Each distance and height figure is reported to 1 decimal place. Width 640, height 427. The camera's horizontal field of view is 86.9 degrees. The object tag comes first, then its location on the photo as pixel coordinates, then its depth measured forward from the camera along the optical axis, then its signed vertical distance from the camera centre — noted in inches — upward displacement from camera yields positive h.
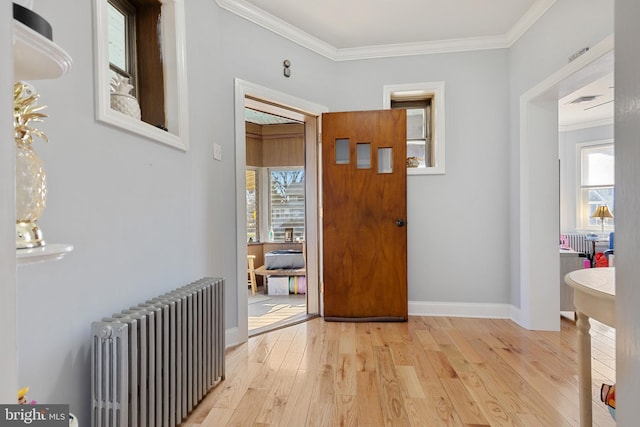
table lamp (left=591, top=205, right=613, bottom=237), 226.0 -6.5
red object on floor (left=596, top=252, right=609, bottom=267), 179.3 -31.0
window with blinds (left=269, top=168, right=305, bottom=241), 222.4 +4.3
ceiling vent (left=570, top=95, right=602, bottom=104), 183.3 +58.3
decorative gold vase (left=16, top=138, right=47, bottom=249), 28.4 +1.4
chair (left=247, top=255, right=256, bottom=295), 189.2 -36.8
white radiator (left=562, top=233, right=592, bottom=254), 231.6 -26.0
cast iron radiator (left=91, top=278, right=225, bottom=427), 45.4 -23.6
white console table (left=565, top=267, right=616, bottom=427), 40.4 -13.1
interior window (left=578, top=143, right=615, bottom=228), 234.7 +16.1
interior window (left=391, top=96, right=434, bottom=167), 136.8 +32.1
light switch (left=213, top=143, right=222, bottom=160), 94.5 +16.3
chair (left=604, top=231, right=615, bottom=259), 189.5 -27.2
